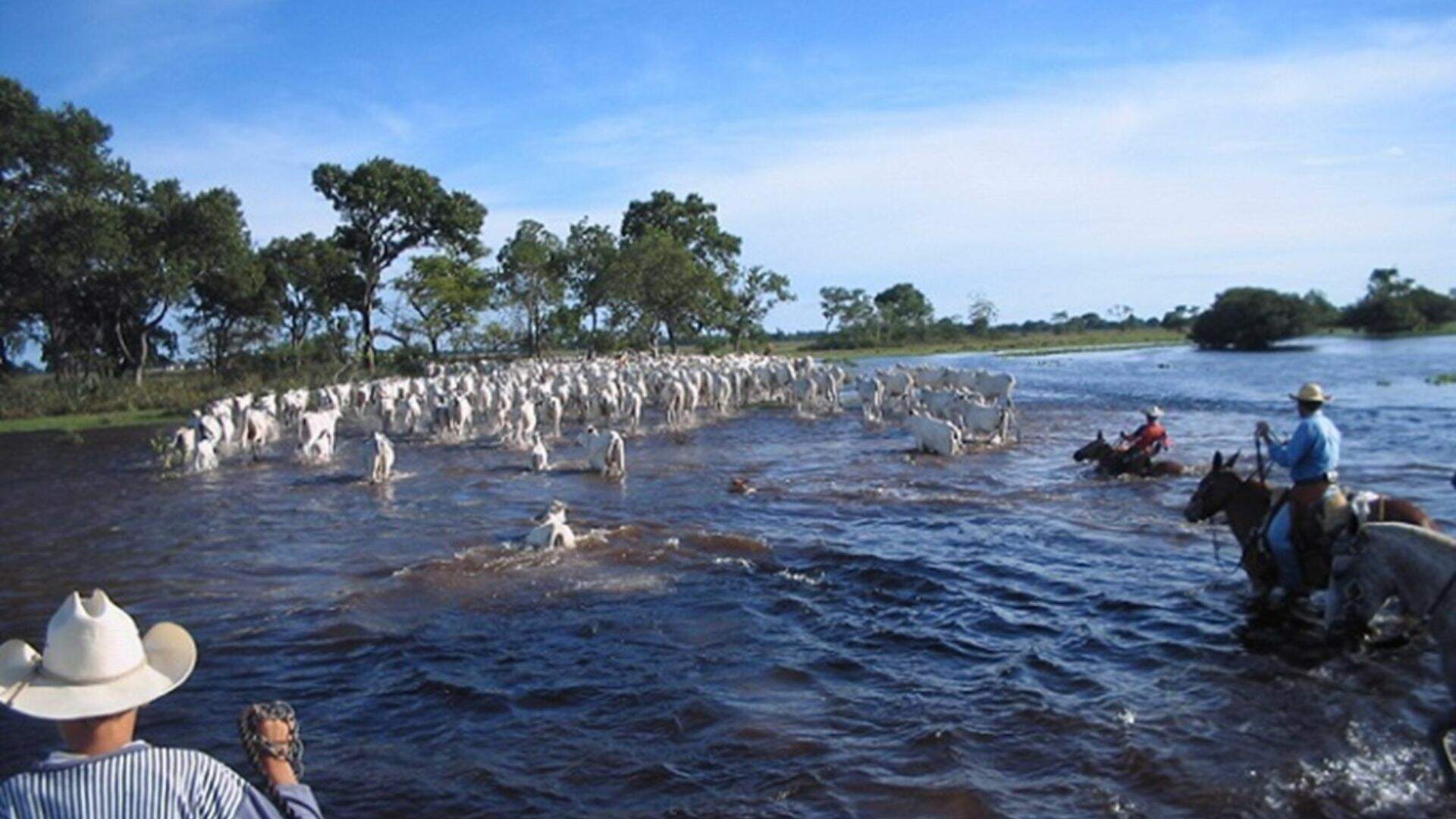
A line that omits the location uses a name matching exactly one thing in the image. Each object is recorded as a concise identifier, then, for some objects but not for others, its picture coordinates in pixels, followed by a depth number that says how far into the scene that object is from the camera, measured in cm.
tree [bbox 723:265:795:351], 6631
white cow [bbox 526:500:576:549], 1223
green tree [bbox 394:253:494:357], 4738
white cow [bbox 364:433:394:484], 1805
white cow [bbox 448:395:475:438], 2472
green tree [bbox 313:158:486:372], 4675
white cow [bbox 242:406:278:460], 2173
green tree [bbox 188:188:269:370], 3778
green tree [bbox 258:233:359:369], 4600
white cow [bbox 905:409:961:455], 1967
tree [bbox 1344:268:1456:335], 6756
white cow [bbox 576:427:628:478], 1823
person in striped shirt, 292
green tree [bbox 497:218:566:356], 5175
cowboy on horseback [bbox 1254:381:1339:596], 812
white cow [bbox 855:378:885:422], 2742
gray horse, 630
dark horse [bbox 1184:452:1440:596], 891
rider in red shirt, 1675
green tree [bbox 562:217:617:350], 5750
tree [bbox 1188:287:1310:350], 6444
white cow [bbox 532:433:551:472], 1905
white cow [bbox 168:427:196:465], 2038
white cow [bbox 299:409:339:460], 2127
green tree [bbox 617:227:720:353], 5084
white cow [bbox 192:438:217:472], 2028
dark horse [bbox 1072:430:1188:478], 1686
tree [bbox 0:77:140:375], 3375
